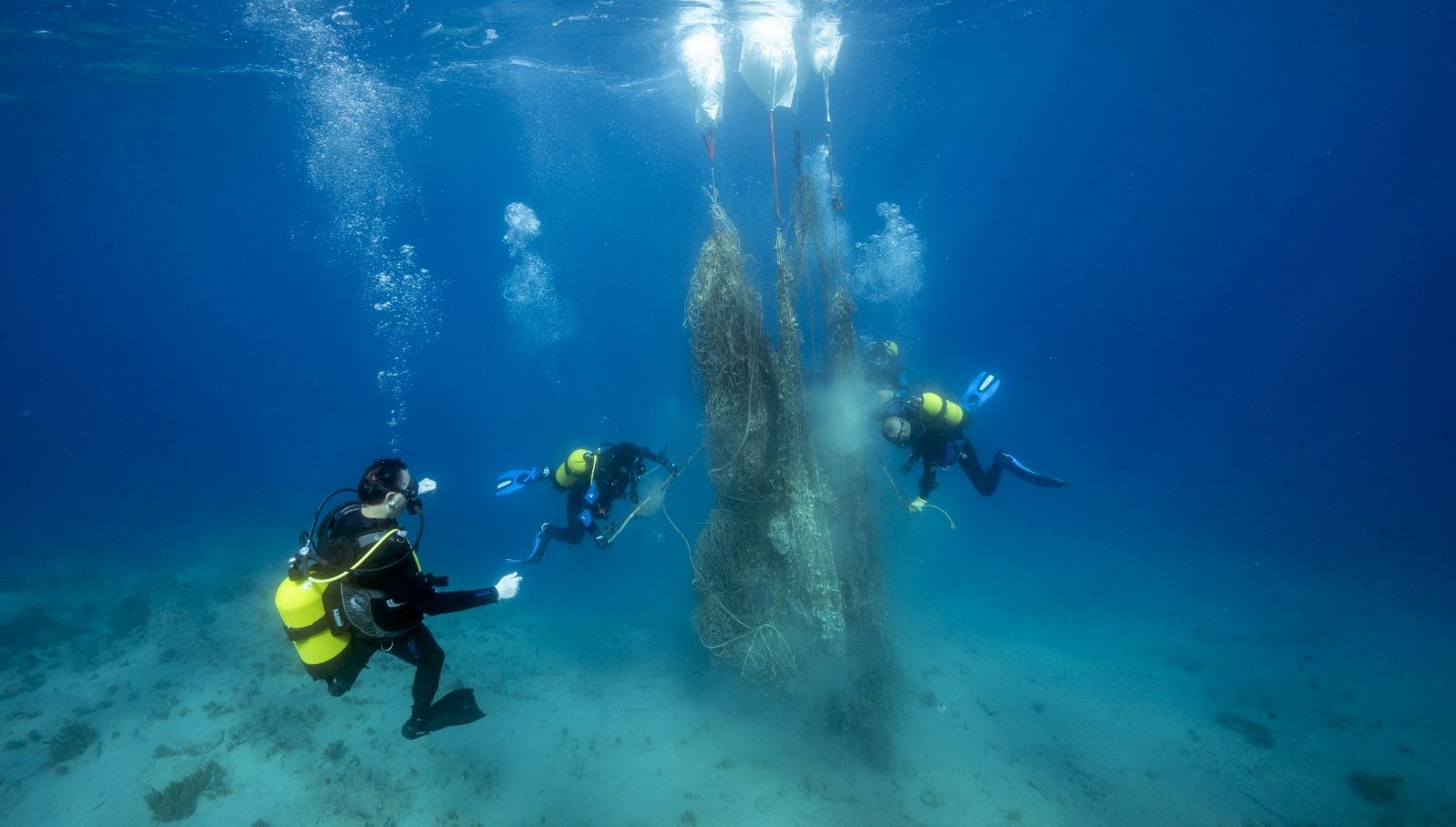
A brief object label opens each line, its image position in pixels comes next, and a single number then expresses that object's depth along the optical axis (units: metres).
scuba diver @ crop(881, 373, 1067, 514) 9.00
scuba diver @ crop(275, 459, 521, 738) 3.99
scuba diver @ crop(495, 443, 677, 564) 9.98
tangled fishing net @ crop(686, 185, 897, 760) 7.50
